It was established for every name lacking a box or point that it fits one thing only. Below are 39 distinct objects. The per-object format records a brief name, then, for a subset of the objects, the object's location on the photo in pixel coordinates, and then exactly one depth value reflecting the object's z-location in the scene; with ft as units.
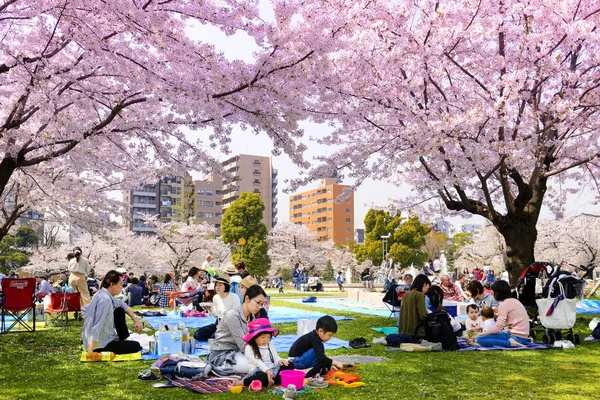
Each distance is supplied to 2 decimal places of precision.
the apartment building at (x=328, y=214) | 301.02
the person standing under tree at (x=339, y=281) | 104.84
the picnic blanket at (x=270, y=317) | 38.04
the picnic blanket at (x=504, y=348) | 24.49
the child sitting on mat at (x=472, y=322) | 28.73
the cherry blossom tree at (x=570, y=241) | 115.55
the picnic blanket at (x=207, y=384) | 15.83
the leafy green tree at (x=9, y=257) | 121.60
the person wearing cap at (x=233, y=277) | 33.12
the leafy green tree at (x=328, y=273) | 187.92
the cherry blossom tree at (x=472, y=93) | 32.60
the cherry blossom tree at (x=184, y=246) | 133.80
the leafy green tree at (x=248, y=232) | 136.56
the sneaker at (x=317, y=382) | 16.72
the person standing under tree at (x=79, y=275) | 38.78
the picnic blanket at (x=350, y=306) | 48.57
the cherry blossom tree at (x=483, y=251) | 132.57
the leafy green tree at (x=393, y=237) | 137.08
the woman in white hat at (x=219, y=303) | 28.07
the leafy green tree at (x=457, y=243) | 169.74
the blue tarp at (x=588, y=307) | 47.14
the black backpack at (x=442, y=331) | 24.41
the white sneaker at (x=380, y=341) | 25.88
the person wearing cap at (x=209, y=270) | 45.14
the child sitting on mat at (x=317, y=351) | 18.07
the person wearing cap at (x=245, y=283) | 26.91
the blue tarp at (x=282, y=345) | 23.39
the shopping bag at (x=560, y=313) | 25.54
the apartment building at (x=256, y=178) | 273.95
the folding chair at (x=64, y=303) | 36.86
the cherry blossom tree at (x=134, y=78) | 22.26
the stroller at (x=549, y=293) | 25.75
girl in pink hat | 16.57
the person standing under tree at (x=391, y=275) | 71.66
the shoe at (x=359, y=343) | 24.74
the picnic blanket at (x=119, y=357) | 21.56
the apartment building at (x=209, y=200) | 267.18
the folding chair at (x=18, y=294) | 30.76
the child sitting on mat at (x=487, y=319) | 27.20
